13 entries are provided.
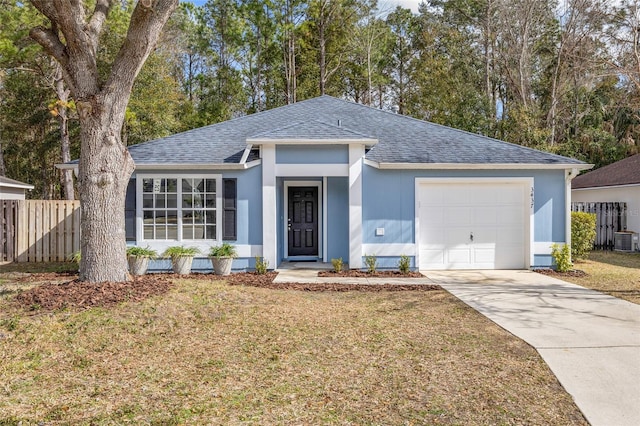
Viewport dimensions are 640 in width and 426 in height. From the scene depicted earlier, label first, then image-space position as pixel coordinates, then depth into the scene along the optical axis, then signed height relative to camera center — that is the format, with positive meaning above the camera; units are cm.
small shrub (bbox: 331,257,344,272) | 1022 -112
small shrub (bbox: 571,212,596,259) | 1184 -49
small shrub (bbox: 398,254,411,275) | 1017 -114
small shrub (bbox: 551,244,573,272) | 1036 -104
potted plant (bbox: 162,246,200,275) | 1002 -95
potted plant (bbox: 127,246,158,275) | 987 -95
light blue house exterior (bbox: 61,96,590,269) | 1033 +46
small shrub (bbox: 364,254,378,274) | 1012 -109
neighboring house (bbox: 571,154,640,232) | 1560 +108
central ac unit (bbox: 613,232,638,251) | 1534 -93
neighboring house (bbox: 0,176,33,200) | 1491 +104
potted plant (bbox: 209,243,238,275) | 1004 -96
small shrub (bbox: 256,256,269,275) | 1007 -114
